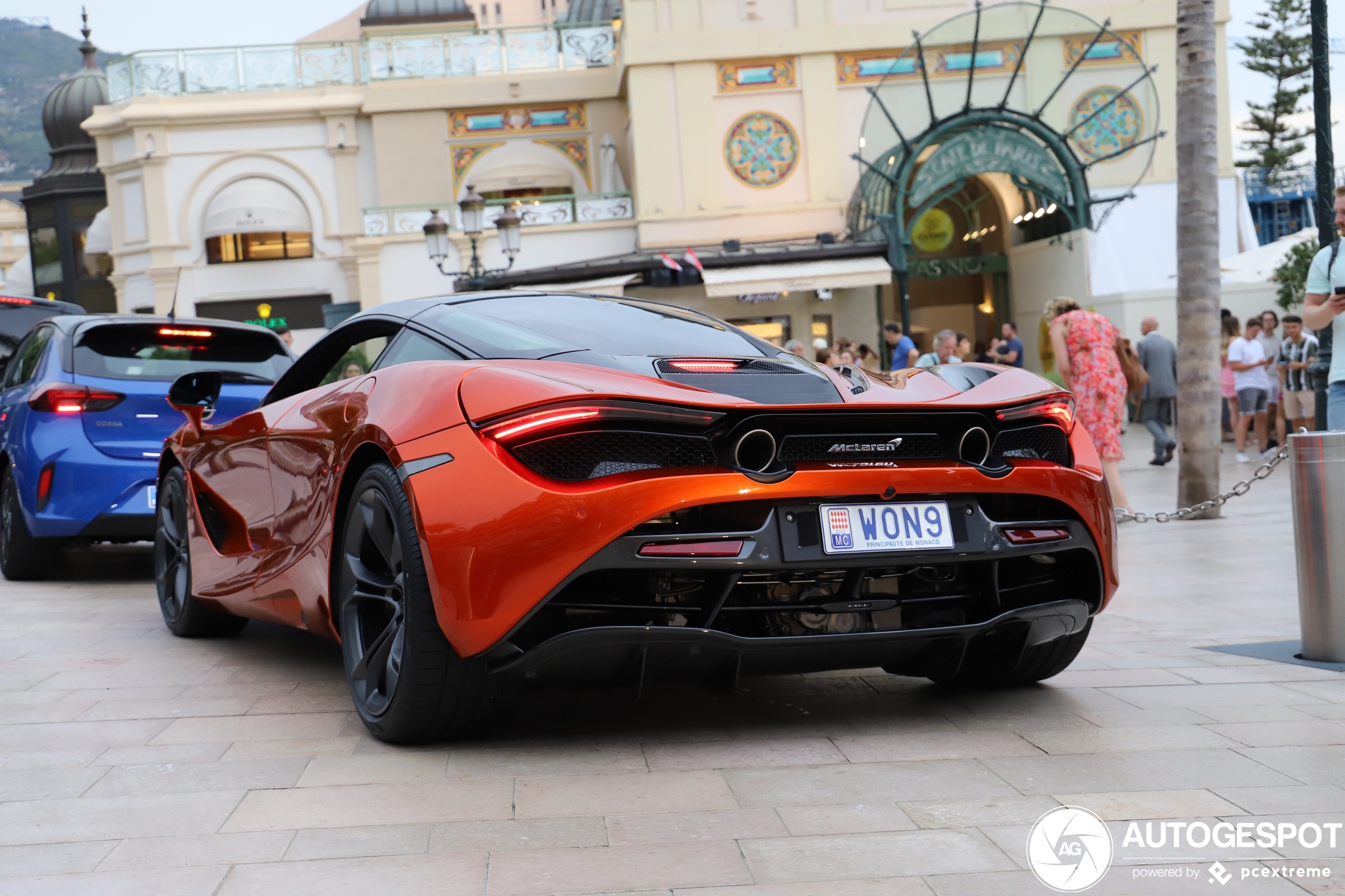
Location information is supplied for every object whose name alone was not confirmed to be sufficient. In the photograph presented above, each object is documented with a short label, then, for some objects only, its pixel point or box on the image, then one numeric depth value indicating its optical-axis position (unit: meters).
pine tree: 47.22
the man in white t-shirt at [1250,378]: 15.19
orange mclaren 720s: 3.22
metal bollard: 4.55
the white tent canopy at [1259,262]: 19.94
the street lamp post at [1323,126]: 9.42
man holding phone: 6.20
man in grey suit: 15.40
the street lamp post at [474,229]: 18.14
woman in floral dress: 10.20
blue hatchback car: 7.47
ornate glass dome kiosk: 36.47
